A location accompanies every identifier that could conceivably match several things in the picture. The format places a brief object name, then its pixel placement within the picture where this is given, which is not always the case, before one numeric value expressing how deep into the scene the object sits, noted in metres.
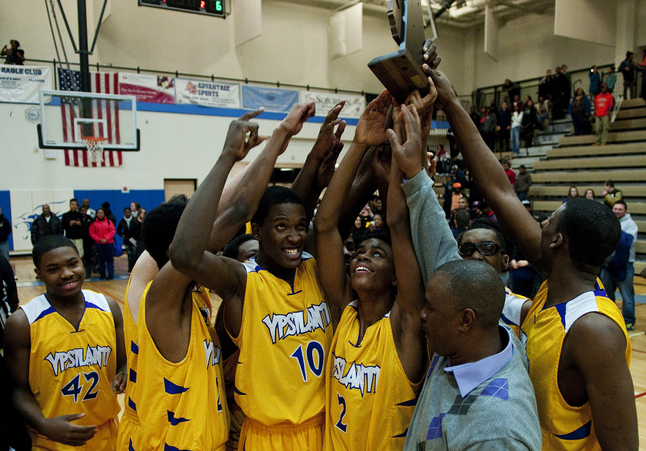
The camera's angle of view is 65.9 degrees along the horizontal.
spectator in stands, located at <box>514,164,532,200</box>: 14.02
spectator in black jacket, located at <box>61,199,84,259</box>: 10.62
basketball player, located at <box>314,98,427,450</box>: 1.84
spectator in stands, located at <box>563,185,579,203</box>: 11.67
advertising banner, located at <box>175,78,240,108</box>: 15.70
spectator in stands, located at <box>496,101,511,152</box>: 17.20
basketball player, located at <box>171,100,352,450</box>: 2.00
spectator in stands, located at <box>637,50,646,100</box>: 14.10
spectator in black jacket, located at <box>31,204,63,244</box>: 10.53
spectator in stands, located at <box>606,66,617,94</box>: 14.98
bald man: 1.35
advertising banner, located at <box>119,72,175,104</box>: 14.51
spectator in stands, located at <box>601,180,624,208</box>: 7.72
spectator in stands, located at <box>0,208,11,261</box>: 9.30
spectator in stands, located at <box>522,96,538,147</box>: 16.48
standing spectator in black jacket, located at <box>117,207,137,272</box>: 11.10
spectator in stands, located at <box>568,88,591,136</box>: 14.70
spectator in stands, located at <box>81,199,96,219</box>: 11.01
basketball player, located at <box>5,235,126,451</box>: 2.24
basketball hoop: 8.71
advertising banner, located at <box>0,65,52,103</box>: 12.78
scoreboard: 10.61
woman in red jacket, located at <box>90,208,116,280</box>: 10.52
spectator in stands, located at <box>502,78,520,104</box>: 18.23
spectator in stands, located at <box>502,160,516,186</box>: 13.68
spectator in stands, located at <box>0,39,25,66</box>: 13.09
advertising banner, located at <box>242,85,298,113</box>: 16.69
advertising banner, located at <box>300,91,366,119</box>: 17.80
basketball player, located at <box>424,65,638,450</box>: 1.50
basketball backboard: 8.47
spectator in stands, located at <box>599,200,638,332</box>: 6.62
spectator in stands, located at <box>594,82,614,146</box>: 13.59
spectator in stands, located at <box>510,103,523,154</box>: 16.69
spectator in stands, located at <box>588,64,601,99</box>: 15.12
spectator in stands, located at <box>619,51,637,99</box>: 14.37
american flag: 8.76
